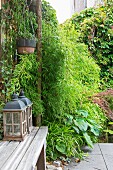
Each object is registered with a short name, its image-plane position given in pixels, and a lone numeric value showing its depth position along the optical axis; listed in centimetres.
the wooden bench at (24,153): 162
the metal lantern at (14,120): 215
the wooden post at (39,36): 297
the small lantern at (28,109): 236
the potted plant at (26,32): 267
